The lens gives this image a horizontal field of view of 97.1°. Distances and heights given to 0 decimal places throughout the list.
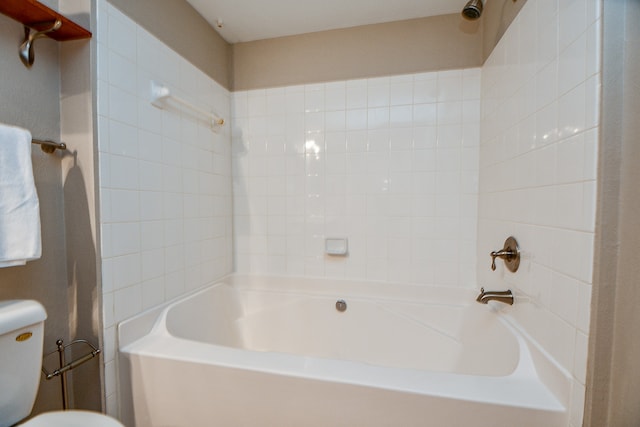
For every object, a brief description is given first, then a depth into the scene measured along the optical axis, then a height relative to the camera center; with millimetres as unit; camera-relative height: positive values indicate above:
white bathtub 929 -674
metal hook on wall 995 +571
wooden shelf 918 +641
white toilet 854 -526
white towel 860 +0
